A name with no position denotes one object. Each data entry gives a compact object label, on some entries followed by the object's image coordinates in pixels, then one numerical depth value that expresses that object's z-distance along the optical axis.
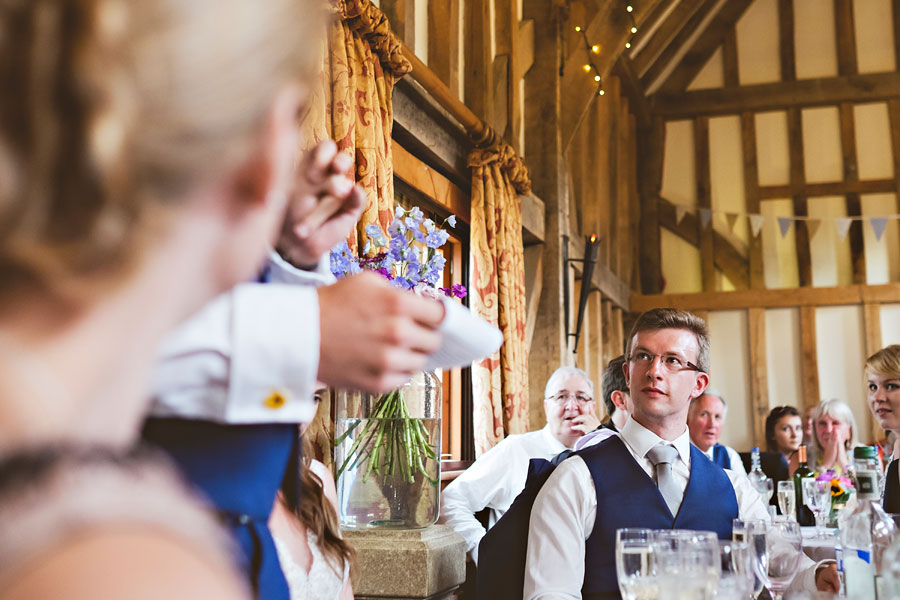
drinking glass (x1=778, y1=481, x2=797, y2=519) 3.27
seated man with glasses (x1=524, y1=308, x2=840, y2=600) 1.96
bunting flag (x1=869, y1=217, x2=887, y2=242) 8.10
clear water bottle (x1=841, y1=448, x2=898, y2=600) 1.31
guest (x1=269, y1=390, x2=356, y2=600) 1.32
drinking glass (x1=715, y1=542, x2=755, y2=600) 1.17
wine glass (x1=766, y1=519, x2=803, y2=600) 1.43
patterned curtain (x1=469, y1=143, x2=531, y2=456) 4.19
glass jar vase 1.99
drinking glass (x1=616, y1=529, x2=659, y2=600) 1.14
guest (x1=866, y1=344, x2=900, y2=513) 3.09
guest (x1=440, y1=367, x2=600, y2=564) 3.29
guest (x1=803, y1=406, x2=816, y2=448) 6.40
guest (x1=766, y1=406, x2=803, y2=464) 5.43
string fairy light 5.60
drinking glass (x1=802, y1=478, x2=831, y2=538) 3.34
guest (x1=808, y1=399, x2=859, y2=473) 4.97
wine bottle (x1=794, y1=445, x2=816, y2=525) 3.75
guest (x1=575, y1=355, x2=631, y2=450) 3.55
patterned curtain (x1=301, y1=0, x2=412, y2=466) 2.63
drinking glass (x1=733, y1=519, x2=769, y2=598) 1.34
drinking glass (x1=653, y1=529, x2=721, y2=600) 1.01
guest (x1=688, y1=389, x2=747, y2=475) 4.51
